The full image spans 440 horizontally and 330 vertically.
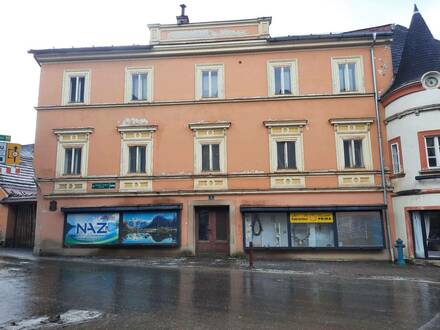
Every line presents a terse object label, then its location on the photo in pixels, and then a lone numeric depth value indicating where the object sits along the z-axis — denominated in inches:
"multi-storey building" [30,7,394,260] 622.5
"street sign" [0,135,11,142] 522.6
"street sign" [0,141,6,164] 520.7
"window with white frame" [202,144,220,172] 655.8
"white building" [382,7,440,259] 554.3
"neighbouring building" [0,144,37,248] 832.1
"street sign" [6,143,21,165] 531.7
